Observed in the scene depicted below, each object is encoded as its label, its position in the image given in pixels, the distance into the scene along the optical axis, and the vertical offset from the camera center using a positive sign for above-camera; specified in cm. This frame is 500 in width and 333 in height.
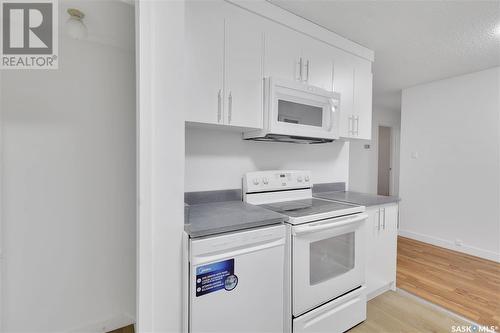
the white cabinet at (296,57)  178 +85
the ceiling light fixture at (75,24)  145 +88
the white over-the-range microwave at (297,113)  171 +38
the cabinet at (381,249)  202 -78
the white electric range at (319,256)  145 -65
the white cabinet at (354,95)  223 +67
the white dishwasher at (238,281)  115 -64
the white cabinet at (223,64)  147 +65
